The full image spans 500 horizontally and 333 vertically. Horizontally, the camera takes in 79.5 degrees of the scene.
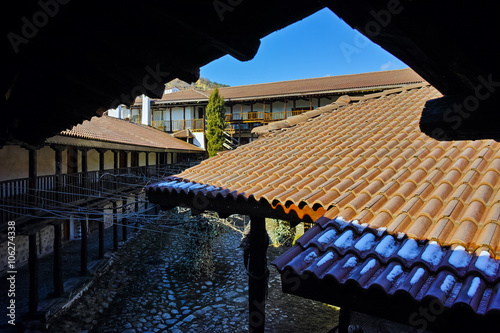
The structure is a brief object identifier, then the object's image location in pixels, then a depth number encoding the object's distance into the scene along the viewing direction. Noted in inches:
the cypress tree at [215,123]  952.9
